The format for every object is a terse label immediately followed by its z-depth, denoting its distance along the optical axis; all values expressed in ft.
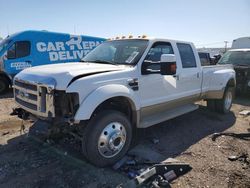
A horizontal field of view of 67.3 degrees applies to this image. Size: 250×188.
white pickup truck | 8.55
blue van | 26.11
